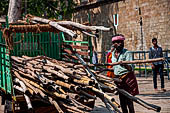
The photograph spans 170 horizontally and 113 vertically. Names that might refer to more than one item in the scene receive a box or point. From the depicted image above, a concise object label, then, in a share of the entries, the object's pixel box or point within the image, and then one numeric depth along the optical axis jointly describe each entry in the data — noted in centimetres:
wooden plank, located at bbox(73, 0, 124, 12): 2339
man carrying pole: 605
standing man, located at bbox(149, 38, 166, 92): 1087
